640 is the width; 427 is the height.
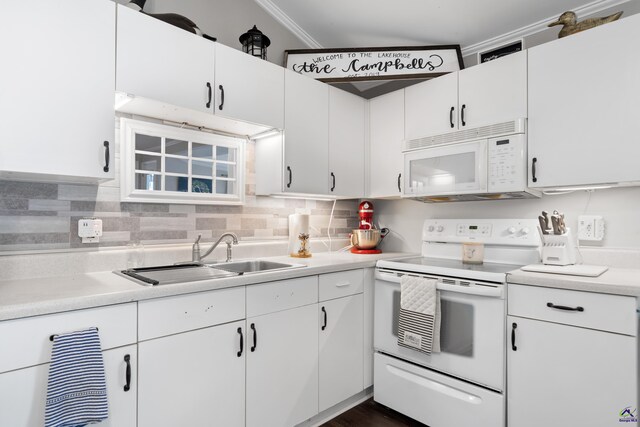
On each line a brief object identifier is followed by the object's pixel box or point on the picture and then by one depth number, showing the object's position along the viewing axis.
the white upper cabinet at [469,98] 2.11
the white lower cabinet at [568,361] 1.47
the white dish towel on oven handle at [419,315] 1.96
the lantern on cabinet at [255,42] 2.26
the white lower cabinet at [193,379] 1.40
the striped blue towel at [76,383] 1.12
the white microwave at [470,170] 2.07
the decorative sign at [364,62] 2.61
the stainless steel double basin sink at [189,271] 1.65
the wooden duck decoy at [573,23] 1.90
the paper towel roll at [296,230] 2.58
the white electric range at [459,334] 1.80
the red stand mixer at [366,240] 2.83
